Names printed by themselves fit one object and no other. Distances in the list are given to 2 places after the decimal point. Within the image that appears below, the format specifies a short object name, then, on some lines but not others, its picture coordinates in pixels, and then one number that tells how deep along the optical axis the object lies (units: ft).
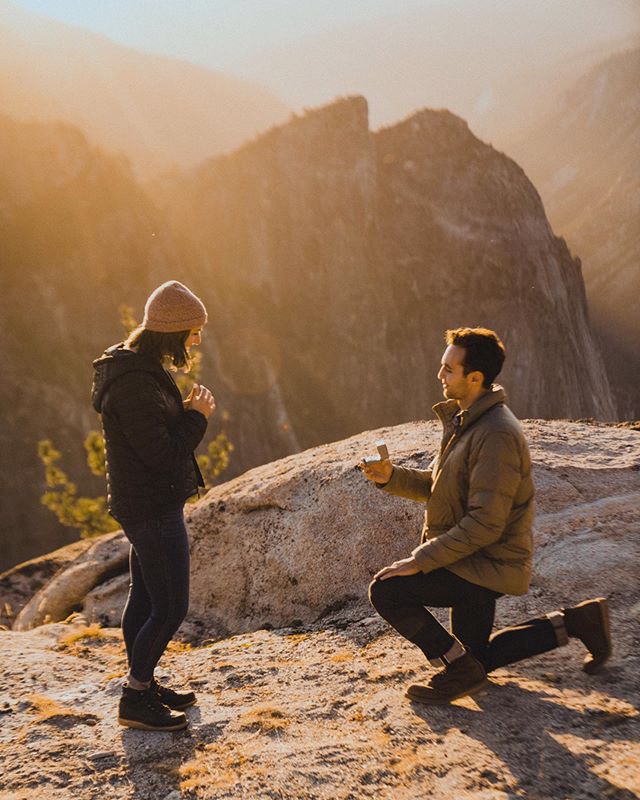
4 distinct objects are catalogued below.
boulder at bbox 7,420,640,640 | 16.71
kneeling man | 10.16
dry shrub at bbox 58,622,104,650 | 18.19
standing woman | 10.80
